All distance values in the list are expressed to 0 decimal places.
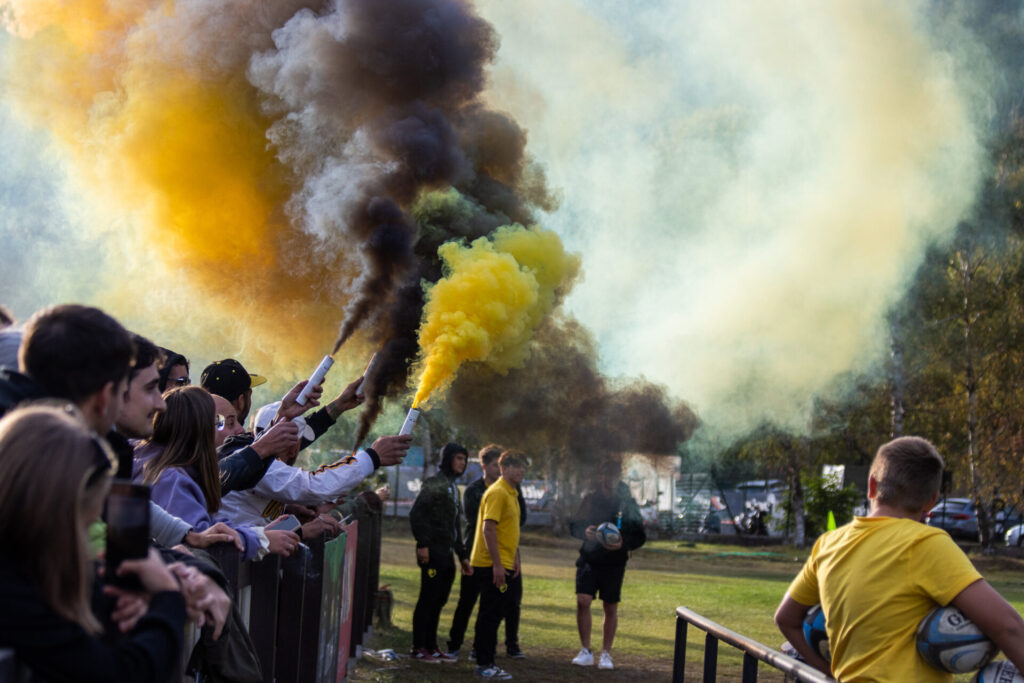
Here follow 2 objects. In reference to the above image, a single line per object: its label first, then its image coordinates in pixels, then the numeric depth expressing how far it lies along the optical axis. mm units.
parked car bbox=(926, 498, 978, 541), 31219
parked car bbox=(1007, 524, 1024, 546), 29844
